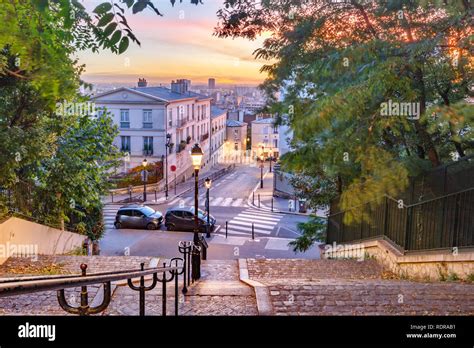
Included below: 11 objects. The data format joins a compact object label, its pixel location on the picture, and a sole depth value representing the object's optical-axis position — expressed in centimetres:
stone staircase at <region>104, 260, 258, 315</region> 562
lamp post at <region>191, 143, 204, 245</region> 1030
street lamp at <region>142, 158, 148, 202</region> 2849
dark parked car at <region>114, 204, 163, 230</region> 2209
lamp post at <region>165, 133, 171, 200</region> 2920
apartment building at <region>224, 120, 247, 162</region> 5647
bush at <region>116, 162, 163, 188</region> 3375
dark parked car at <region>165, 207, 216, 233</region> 2175
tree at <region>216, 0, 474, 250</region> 531
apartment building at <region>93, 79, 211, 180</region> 3062
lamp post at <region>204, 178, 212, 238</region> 1946
